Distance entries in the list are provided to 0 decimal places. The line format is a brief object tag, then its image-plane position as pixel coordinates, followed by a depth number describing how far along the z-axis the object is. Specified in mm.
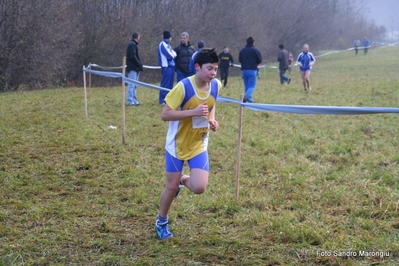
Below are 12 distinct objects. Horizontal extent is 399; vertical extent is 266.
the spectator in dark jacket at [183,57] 12469
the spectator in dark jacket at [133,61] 12683
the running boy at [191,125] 4082
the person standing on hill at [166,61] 12242
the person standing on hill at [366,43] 53803
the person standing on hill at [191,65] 12203
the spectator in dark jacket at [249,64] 13594
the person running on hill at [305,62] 17277
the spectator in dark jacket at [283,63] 21703
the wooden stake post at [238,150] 5249
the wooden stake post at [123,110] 8217
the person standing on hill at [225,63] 21127
